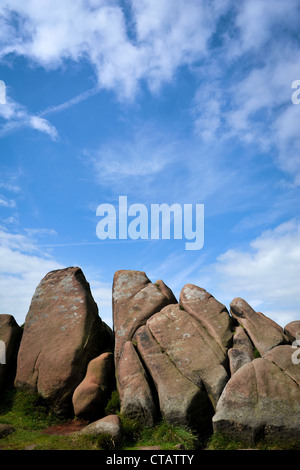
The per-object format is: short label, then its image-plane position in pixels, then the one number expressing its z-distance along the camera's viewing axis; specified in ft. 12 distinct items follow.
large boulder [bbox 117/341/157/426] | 54.13
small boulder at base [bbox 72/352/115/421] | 59.57
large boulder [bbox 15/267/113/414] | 63.10
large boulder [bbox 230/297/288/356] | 60.31
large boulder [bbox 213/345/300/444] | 46.46
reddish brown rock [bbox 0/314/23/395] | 69.21
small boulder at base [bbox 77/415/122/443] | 47.55
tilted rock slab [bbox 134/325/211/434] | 52.01
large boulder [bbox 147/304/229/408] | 55.77
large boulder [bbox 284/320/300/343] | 63.05
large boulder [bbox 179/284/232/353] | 62.59
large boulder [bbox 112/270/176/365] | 67.67
